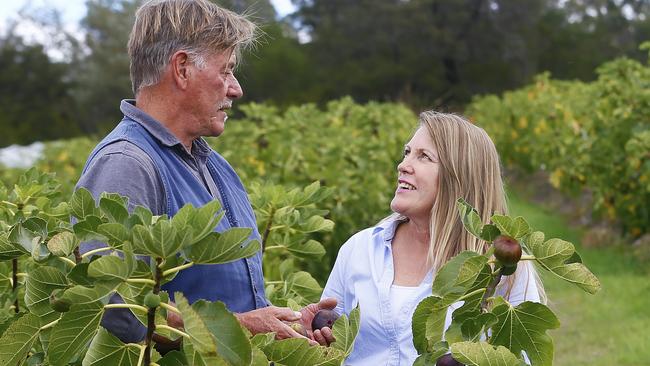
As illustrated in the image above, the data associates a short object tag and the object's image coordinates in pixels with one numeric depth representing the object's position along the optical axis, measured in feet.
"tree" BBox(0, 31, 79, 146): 140.87
